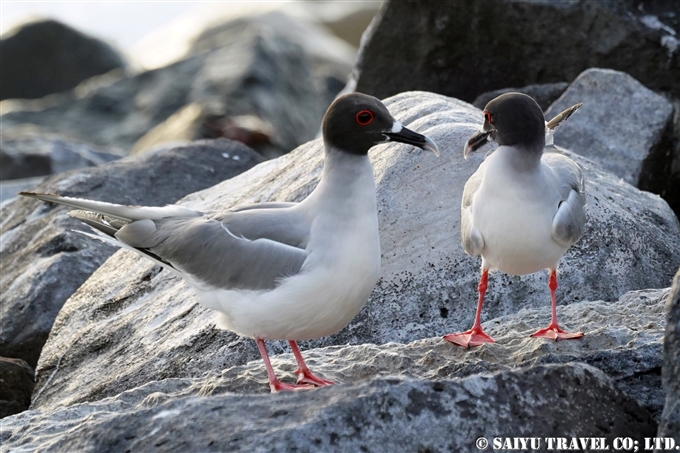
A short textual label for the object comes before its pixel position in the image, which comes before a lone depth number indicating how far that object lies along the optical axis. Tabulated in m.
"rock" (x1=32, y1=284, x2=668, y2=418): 9.30
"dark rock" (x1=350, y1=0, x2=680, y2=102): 21.58
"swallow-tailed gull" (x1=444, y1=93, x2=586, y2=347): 10.31
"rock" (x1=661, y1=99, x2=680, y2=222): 19.48
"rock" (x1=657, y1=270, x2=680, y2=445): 7.32
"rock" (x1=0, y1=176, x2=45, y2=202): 22.72
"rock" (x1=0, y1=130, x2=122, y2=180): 28.05
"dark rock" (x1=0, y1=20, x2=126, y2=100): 43.78
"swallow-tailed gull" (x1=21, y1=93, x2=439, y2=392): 9.23
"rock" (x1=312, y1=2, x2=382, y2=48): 64.25
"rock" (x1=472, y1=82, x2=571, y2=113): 21.53
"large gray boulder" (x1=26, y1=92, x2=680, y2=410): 12.17
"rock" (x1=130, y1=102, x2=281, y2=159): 31.00
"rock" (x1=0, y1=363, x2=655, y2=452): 7.36
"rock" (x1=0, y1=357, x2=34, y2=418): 14.02
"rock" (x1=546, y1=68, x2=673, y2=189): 18.44
